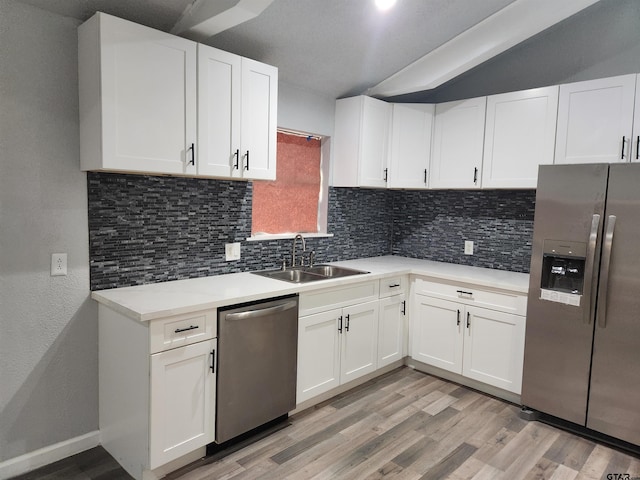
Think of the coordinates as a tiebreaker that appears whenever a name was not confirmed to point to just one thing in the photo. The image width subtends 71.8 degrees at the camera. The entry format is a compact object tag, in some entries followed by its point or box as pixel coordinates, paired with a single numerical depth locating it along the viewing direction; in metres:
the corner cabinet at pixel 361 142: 3.58
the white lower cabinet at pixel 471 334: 3.08
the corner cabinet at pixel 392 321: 3.42
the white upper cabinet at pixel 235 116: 2.45
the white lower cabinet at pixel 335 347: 2.85
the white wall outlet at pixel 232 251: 3.02
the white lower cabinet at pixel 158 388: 2.09
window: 3.35
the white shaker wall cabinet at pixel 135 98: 2.08
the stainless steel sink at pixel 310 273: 3.23
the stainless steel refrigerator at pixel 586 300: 2.53
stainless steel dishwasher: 2.36
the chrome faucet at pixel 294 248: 3.41
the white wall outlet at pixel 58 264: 2.27
